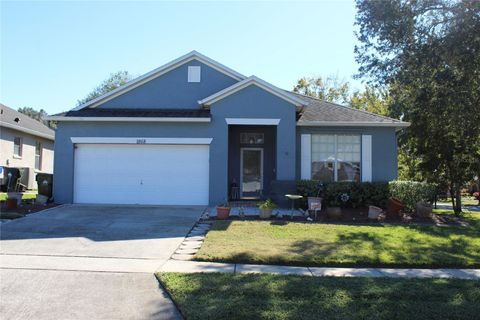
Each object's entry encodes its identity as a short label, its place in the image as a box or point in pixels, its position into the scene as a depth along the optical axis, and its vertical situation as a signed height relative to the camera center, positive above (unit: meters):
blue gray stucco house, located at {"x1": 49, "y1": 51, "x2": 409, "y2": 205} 15.85 +1.13
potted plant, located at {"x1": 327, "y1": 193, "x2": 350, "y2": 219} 13.79 -0.94
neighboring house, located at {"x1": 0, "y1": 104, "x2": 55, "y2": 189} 22.58 +1.82
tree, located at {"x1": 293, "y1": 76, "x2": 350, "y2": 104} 41.91 +8.80
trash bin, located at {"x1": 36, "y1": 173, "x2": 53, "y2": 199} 15.99 -0.36
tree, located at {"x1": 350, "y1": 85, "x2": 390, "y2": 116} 36.22 +7.13
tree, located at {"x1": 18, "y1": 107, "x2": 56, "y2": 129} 90.05 +13.56
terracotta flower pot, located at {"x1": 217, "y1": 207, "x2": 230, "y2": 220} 12.93 -1.10
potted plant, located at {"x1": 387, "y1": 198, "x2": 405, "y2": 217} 14.34 -0.94
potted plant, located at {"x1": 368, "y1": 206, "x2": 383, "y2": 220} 13.74 -1.06
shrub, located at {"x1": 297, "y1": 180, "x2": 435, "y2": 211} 15.30 -0.45
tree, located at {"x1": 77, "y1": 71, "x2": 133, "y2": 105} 52.32 +11.69
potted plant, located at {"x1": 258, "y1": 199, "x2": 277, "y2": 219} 13.16 -1.00
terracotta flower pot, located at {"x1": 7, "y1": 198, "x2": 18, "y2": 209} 13.95 -0.96
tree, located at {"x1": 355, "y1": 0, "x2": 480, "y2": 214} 11.60 +3.72
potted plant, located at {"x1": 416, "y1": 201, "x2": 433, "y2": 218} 14.61 -1.03
